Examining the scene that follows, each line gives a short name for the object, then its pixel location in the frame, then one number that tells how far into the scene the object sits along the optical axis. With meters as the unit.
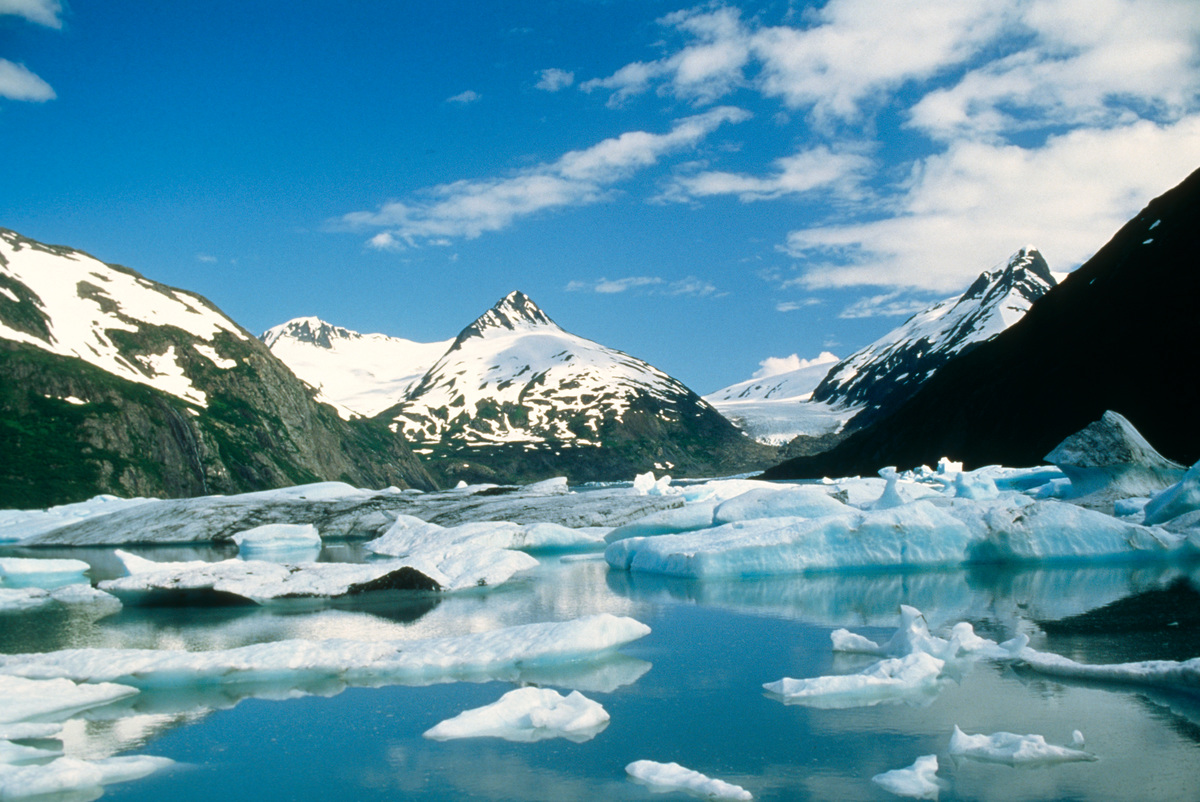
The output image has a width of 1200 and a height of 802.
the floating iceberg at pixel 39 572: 25.92
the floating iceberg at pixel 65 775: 7.62
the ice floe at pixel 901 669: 10.27
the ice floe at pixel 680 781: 7.16
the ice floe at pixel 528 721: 9.12
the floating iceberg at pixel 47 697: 10.10
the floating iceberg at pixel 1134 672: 10.23
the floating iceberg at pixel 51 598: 20.78
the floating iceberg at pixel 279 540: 34.78
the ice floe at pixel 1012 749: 7.77
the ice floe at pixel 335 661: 11.98
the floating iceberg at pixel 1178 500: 25.03
